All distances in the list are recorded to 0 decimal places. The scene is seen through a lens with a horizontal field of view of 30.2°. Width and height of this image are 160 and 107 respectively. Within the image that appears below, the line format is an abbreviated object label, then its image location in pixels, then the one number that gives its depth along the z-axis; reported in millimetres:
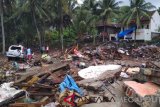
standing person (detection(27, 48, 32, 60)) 27908
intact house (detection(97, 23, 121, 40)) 54503
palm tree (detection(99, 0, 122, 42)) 48375
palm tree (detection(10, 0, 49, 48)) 42947
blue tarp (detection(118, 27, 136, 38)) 52719
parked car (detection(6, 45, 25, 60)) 27484
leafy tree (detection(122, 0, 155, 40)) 46953
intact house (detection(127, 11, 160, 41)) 51494
